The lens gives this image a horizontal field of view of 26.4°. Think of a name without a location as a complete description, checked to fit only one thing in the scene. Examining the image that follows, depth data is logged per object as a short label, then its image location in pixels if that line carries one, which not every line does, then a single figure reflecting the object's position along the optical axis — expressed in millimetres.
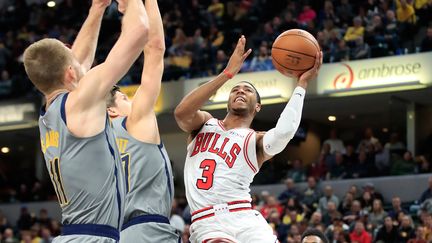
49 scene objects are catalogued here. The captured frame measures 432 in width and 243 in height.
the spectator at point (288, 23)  26292
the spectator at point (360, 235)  18016
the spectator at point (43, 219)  25912
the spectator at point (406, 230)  17781
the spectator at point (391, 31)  24094
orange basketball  8602
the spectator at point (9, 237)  23609
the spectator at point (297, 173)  24438
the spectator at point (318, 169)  24266
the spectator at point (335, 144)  25317
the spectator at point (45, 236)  23150
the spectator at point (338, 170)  23688
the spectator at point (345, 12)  25906
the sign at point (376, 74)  24078
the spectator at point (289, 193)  22500
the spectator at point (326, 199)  20875
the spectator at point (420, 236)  17219
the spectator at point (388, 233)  17984
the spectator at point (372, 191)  21141
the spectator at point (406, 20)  24062
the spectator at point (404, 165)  23062
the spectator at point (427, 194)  20067
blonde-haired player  5445
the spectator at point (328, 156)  24294
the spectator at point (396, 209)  19234
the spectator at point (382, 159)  23406
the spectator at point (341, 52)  24844
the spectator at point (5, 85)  30205
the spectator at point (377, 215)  19109
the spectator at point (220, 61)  26469
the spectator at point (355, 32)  24766
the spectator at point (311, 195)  21453
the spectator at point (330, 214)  19777
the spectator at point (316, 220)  19078
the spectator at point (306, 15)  26594
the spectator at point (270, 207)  20916
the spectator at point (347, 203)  20500
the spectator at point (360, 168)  23453
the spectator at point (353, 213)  19391
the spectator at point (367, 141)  23944
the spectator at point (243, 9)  28859
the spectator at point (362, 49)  24641
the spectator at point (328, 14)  26062
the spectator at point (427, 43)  23562
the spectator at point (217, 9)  29688
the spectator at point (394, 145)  24188
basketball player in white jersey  8359
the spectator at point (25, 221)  26547
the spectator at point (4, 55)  31688
